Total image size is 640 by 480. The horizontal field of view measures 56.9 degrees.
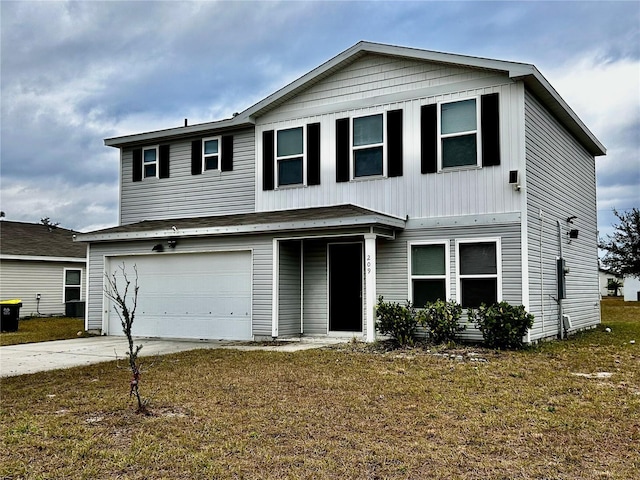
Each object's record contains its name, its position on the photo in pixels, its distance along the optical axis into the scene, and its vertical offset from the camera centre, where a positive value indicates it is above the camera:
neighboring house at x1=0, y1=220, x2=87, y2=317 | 22.48 +0.20
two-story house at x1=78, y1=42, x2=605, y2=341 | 12.03 +1.54
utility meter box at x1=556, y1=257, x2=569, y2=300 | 13.27 -0.06
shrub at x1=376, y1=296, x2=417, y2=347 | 11.98 -0.98
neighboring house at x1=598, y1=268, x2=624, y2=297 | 61.80 -1.38
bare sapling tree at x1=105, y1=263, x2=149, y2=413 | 6.26 -1.15
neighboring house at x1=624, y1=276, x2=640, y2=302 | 46.28 -1.41
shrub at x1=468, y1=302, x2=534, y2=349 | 10.97 -0.97
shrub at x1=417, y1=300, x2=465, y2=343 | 11.68 -0.93
